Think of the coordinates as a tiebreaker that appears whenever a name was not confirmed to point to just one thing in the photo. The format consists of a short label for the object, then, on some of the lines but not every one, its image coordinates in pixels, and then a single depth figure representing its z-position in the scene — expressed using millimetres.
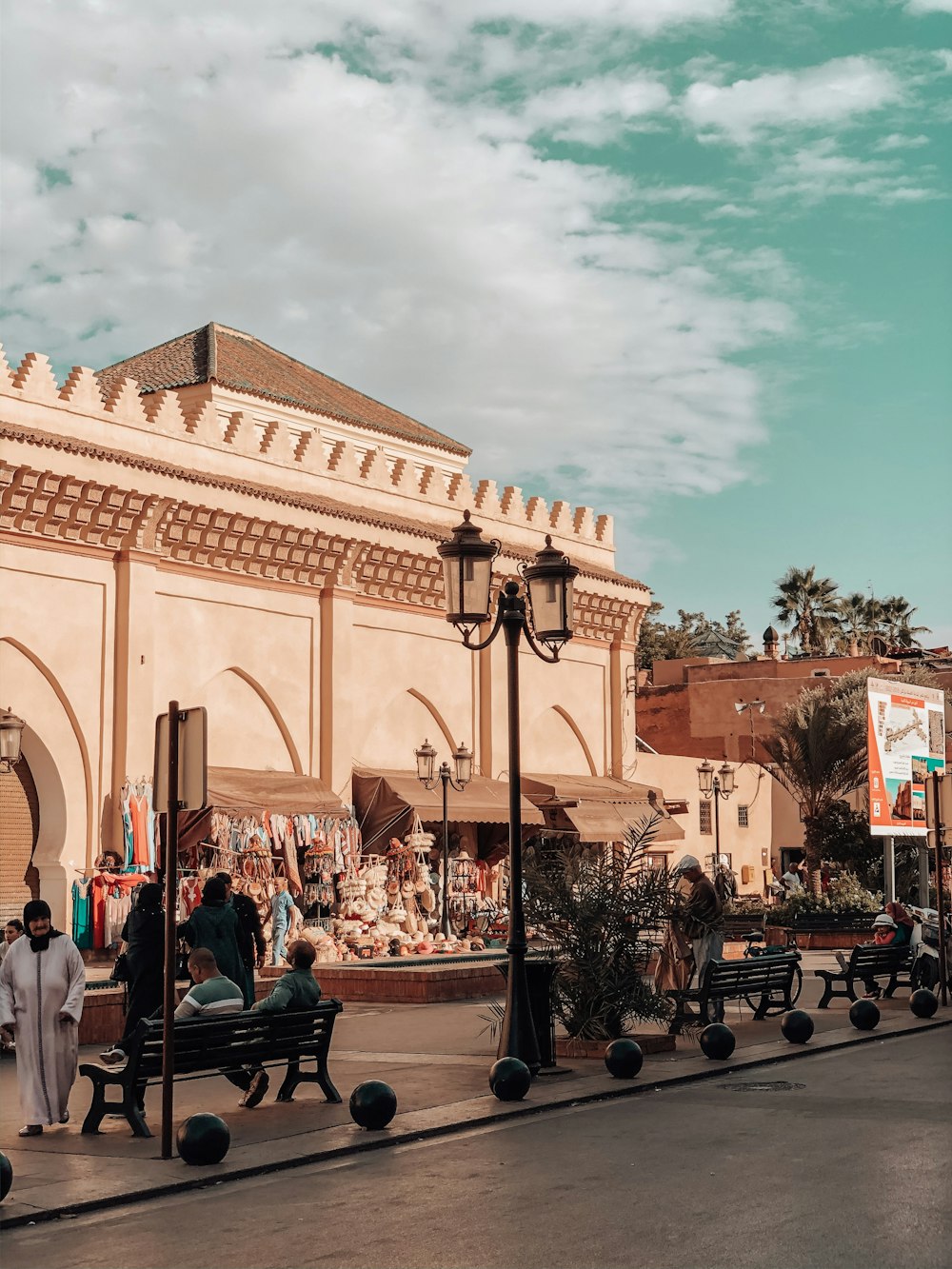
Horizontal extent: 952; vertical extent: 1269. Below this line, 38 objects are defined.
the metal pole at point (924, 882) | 28953
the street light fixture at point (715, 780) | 34594
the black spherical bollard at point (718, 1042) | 12969
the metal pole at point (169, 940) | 8961
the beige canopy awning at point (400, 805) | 29922
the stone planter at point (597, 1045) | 13375
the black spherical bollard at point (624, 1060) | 11912
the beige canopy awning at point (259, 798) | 25656
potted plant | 13414
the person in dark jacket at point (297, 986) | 11172
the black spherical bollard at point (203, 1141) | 8703
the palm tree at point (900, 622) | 68938
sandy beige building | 25656
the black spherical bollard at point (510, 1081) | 10969
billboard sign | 28344
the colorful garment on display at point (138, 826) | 25812
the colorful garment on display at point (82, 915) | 24906
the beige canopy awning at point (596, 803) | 34344
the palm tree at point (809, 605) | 67625
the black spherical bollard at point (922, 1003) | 16641
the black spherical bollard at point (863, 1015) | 15305
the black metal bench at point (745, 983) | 14727
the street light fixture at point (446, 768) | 27234
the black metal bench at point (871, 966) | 17822
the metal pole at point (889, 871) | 28125
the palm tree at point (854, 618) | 68812
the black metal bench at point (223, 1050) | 9766
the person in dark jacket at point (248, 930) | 13039
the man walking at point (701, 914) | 15008
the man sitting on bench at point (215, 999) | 10656
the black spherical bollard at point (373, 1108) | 9805
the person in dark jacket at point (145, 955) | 11578
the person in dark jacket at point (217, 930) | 12188
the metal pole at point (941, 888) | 17975
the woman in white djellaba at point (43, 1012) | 9891
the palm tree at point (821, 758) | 37812
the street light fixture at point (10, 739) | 19141
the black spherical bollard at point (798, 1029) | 14219
